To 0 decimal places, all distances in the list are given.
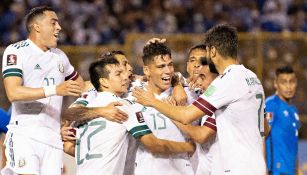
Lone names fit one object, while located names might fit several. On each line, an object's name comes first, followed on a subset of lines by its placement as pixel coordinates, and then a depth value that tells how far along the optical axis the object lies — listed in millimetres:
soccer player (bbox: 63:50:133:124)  12902
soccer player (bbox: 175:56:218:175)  13004
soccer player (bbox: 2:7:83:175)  13815
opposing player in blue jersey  18897
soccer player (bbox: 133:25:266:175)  12226
